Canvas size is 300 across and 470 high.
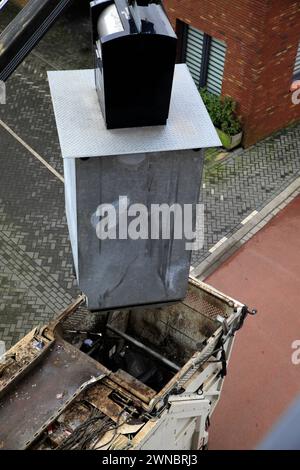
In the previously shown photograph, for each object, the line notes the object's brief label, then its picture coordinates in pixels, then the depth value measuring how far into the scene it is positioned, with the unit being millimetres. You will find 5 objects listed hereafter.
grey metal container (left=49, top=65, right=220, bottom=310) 5121
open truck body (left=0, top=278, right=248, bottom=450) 5711
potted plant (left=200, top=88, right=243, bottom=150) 13602
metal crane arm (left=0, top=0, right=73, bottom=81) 6766
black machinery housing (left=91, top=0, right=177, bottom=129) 4644
